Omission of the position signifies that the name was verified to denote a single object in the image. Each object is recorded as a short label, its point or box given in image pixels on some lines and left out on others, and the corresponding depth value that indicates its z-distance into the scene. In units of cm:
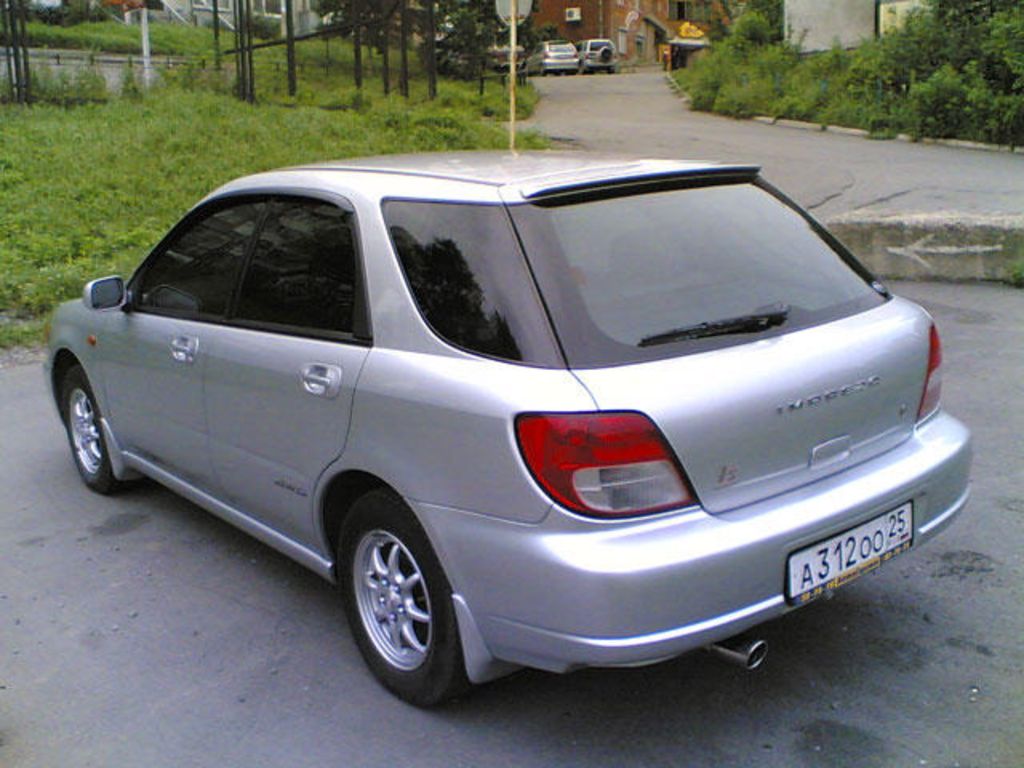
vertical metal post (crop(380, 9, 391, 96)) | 2030
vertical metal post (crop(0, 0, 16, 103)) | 1653
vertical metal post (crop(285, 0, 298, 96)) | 1892
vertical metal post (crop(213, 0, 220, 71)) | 2031
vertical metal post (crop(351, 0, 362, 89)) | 1960
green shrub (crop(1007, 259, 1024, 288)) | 945
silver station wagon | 290
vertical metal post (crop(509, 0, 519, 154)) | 1141
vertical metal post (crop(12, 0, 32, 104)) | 1658
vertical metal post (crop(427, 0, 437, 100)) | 1973
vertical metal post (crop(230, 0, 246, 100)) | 1902
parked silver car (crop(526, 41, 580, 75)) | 4922
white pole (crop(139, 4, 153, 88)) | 1960
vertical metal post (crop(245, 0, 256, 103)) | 1911
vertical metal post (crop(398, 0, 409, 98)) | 1978
